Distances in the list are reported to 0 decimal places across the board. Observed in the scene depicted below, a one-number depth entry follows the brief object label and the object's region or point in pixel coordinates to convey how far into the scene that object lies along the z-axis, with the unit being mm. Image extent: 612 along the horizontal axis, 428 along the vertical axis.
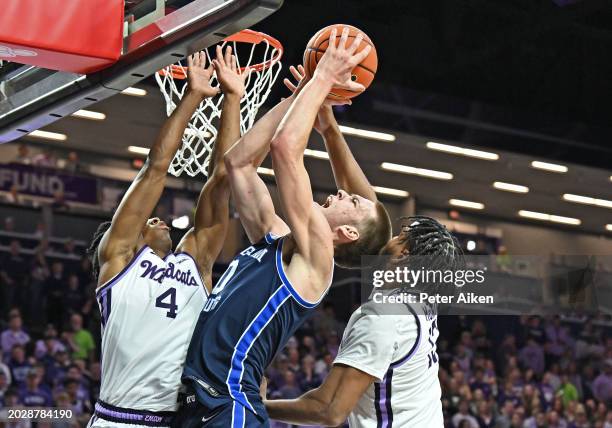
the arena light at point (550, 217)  22719
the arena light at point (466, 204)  21750
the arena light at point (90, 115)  18109
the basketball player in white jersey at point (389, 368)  4062
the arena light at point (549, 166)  19406
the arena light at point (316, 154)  18716
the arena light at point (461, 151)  18766
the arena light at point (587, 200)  21500
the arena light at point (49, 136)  18562
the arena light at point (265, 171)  18330
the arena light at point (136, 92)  16641
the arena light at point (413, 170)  20228
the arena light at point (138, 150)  19750
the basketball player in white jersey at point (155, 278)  4188
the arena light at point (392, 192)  21219
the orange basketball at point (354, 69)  4184
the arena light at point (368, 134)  17922
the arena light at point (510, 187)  21077
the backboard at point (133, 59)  3979
